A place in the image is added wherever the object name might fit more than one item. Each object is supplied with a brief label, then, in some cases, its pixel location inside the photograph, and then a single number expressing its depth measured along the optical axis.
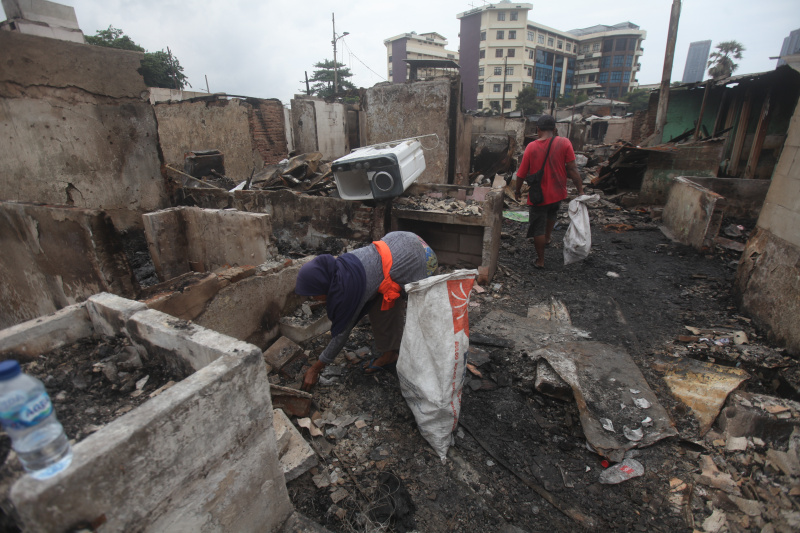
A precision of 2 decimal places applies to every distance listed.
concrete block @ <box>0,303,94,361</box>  1.70
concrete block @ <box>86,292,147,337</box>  1.85
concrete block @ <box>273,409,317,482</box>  2.18
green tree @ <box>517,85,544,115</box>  32.59
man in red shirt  4.75
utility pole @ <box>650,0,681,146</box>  10.46
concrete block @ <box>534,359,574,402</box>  2.74
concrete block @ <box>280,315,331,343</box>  3.46
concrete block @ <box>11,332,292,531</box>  1.00
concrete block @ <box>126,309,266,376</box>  1.55
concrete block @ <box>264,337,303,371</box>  3.10
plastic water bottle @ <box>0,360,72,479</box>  0.95
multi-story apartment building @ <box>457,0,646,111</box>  44.81
